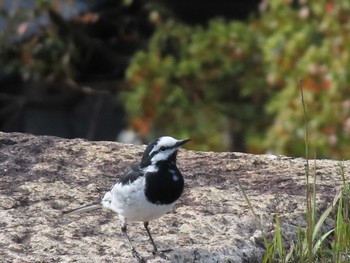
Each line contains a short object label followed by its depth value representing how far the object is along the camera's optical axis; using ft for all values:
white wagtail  29.14
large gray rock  29.63
